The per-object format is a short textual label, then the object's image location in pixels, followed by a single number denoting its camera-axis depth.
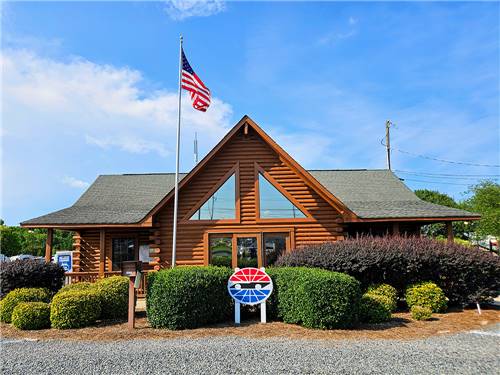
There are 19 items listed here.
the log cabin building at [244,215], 13.43
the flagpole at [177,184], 11.87
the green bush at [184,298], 8.48
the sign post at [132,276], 8.72
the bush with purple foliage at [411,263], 10.54
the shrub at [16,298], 9.68
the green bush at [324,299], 8.15
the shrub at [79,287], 10.26
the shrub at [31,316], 8.86
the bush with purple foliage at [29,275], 10.80
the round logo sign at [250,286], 9.12
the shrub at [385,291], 10.25
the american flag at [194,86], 12.52
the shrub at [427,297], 10.38
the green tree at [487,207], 30.61
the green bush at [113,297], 9.76
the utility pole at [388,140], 32.81
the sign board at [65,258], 19.12
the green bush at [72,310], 8.78
